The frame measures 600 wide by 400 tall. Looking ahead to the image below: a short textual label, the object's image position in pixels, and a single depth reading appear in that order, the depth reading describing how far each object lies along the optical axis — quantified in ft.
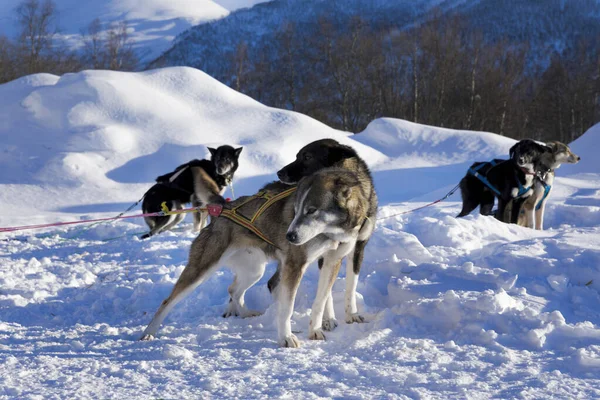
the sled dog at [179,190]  25.38
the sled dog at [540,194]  24.43
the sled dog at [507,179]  23.56
